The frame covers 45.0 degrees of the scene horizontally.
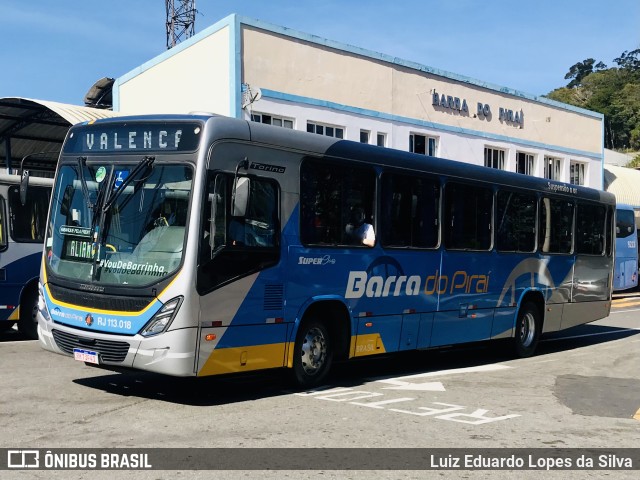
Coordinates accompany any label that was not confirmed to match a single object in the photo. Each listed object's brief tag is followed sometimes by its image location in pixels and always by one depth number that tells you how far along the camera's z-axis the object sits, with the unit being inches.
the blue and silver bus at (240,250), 326.0
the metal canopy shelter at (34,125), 821.2
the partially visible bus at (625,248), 1224.2
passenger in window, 405.7
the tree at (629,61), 6636.3
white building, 817.5
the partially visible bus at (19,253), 550.0
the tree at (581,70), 7185.0
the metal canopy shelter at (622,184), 1531.7
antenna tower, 1674.5
